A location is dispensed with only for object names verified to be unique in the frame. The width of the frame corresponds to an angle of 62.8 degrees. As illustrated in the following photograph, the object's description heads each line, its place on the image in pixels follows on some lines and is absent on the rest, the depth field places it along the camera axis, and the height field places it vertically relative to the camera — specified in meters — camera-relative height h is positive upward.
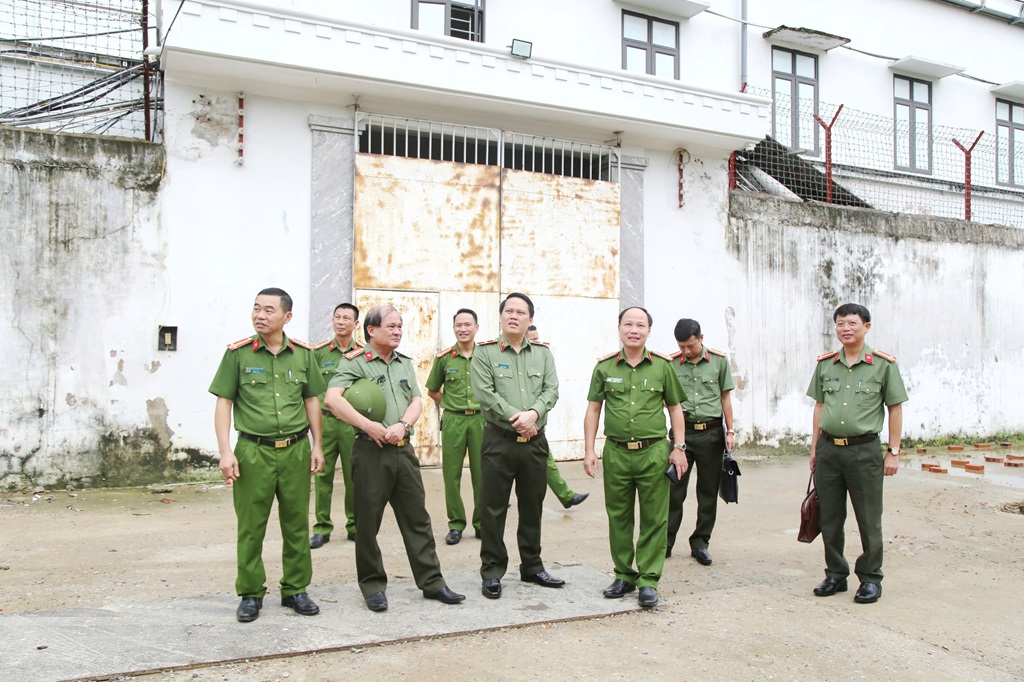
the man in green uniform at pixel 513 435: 4.88 -0.48
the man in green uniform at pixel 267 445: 4.36 -0.48
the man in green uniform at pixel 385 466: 4.55 -0.62
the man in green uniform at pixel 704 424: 5.99 -0.51
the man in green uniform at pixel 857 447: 5.06 -0.58
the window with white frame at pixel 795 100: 13.94 +4.26
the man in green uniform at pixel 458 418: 6.42 -0.50
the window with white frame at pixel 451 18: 11.03 +4.46
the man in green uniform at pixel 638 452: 4.84 -0.58
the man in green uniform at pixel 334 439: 6.23 -0.64
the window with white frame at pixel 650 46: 12.60 +4.68
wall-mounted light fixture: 9.51 +3.47
